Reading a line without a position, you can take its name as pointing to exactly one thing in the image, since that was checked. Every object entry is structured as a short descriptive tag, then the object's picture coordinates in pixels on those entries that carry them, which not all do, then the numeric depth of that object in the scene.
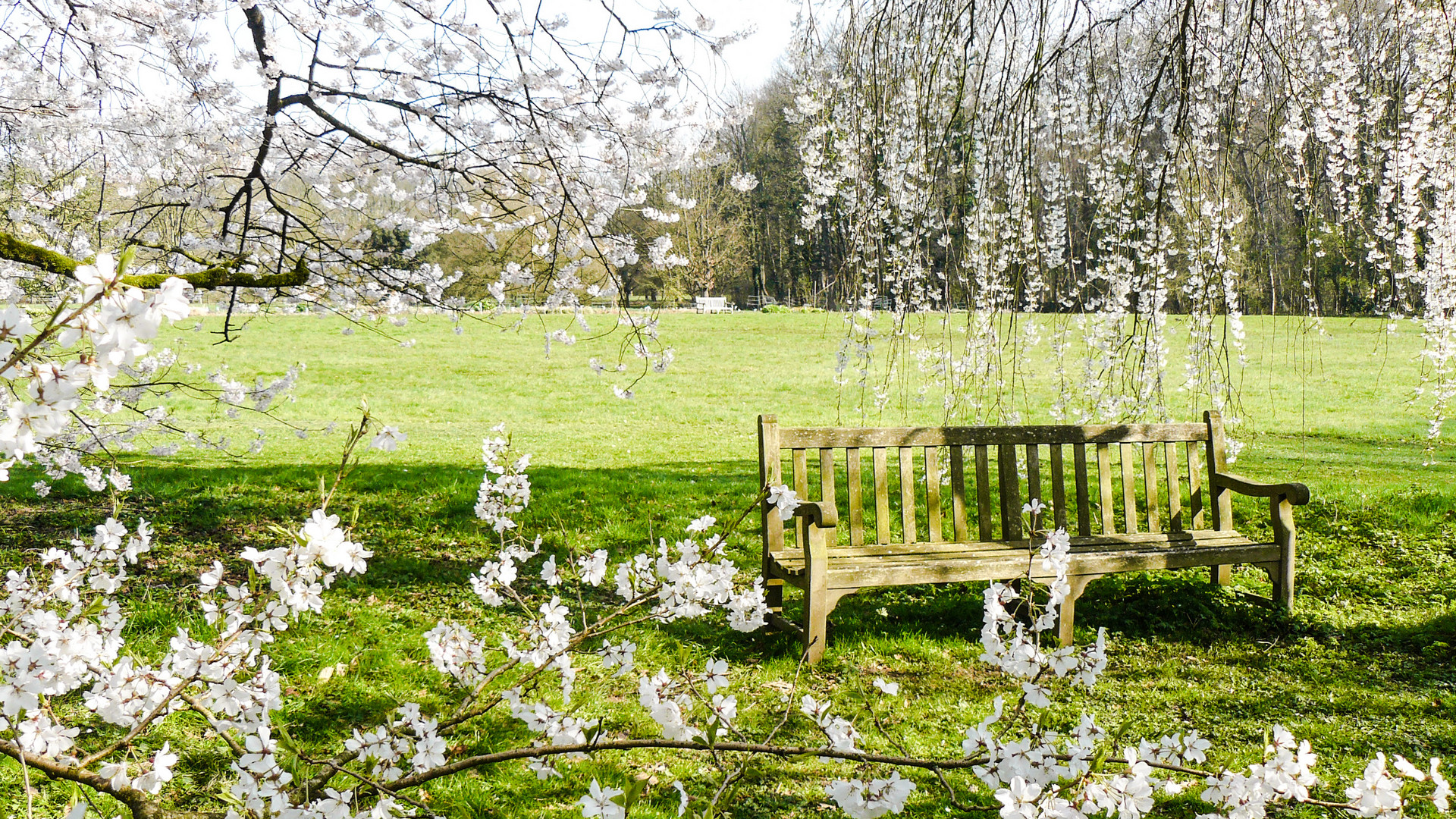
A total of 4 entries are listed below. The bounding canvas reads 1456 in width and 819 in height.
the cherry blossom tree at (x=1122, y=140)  3.14
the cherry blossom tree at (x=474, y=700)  1.35
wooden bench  3.49
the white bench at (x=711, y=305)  32.41
